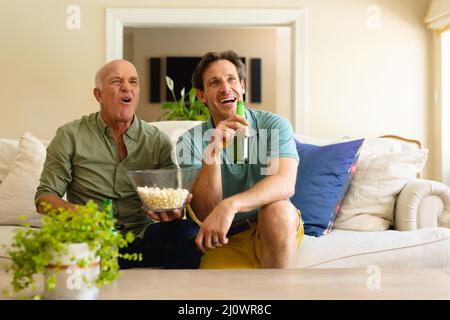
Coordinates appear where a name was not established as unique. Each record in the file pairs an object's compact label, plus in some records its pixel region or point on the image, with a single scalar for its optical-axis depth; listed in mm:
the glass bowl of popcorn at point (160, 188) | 1634
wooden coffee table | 1276
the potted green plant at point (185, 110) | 4266
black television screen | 7508
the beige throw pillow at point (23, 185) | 2537
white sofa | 2139
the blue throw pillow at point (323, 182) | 2385
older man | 2119
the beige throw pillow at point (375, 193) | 2473
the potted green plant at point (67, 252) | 1162
